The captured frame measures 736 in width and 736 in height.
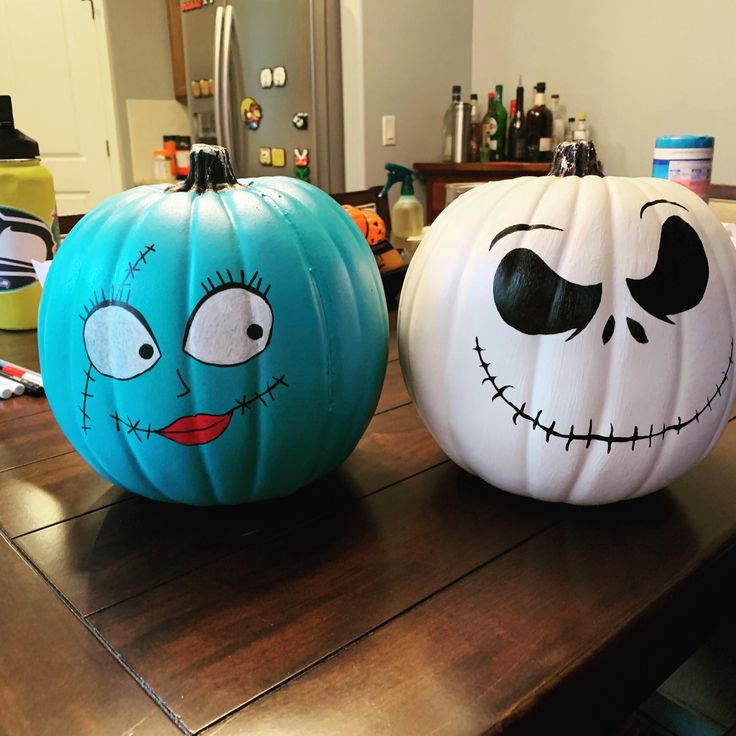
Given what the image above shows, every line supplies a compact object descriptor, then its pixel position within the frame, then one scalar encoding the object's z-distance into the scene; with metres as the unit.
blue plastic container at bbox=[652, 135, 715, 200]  1.11
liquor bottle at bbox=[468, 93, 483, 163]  3.29
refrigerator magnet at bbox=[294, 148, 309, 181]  3.16
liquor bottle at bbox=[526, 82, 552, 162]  3.06
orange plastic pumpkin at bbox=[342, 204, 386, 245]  1.22
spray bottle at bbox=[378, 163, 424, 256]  1.58
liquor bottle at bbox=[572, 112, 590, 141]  2.93
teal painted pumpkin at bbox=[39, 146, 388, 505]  0.50
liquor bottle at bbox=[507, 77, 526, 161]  3.12
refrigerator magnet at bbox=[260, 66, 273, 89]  3.16
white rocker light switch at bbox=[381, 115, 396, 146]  3.16
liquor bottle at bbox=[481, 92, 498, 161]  3.22
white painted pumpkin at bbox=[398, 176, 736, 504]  0.51
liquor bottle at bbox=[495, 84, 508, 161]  3.22
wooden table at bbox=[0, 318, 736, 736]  0.39
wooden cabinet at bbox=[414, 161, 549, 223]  3.00
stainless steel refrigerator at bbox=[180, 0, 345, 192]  3.01
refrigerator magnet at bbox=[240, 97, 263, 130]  3.29
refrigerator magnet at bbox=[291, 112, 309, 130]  3.10
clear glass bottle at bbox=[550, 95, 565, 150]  3.12
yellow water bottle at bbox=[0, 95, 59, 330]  1.09
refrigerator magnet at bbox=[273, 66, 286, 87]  3.11
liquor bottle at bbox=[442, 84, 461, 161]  3.34
